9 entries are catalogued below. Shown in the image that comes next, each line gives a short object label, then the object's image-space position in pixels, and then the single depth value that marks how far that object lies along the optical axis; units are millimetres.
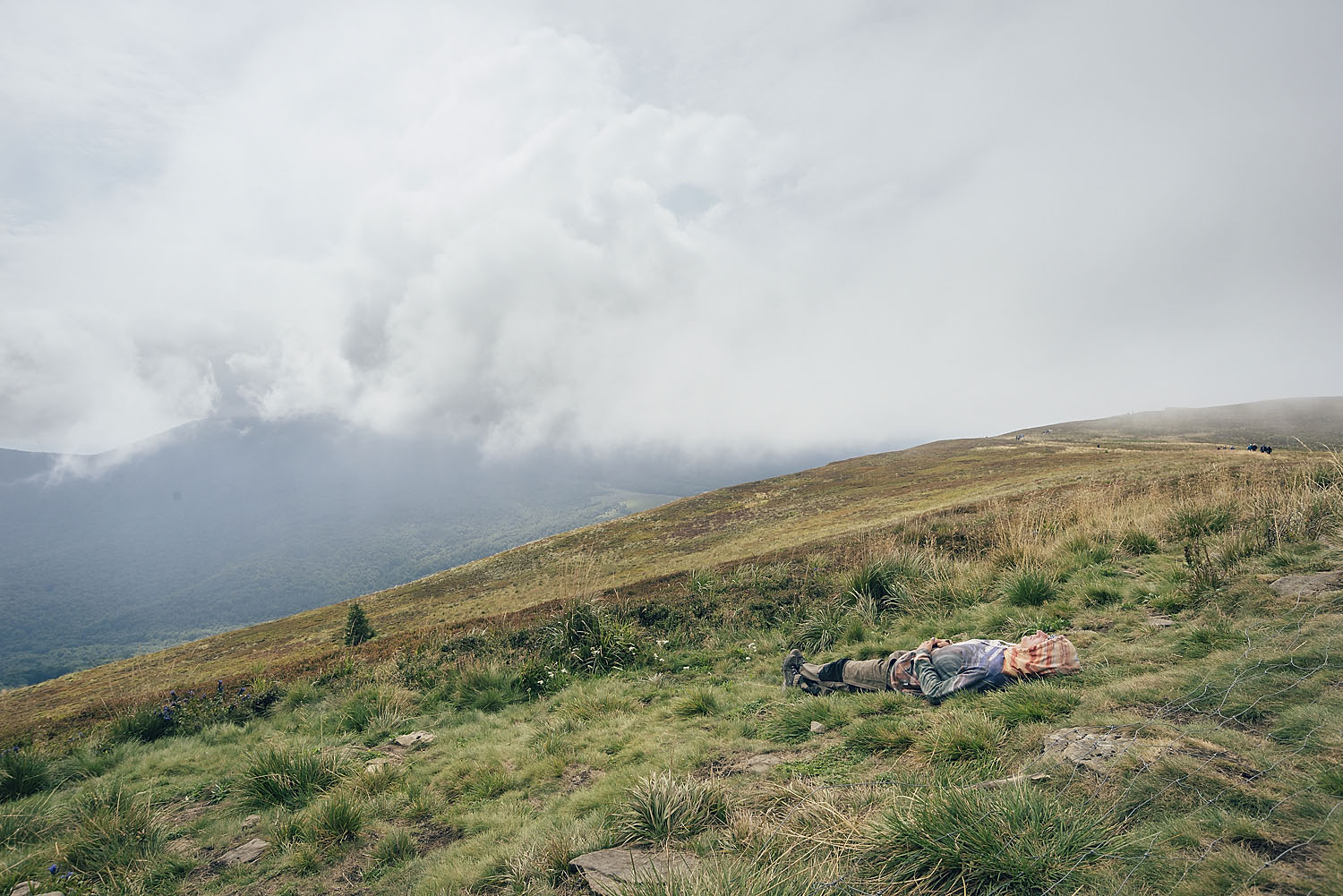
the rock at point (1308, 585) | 5860
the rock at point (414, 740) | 7320
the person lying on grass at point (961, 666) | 5461
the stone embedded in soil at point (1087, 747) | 3617
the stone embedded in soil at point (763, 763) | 5023
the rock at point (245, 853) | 4879
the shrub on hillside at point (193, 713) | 8789
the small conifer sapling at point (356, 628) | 20172
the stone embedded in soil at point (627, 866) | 3296
